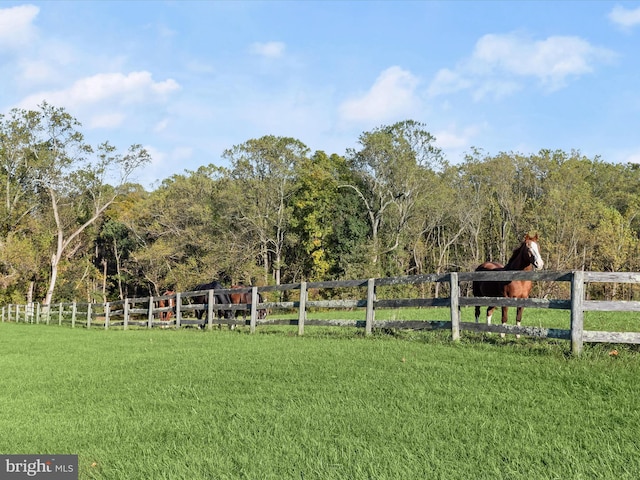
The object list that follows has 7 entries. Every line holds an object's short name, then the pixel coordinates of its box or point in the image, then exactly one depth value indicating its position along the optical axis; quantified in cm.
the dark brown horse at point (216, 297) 1948
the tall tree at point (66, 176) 4344
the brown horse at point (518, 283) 1066
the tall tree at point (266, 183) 4675
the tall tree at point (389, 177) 4566
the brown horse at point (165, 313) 1998
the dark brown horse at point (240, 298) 2230
